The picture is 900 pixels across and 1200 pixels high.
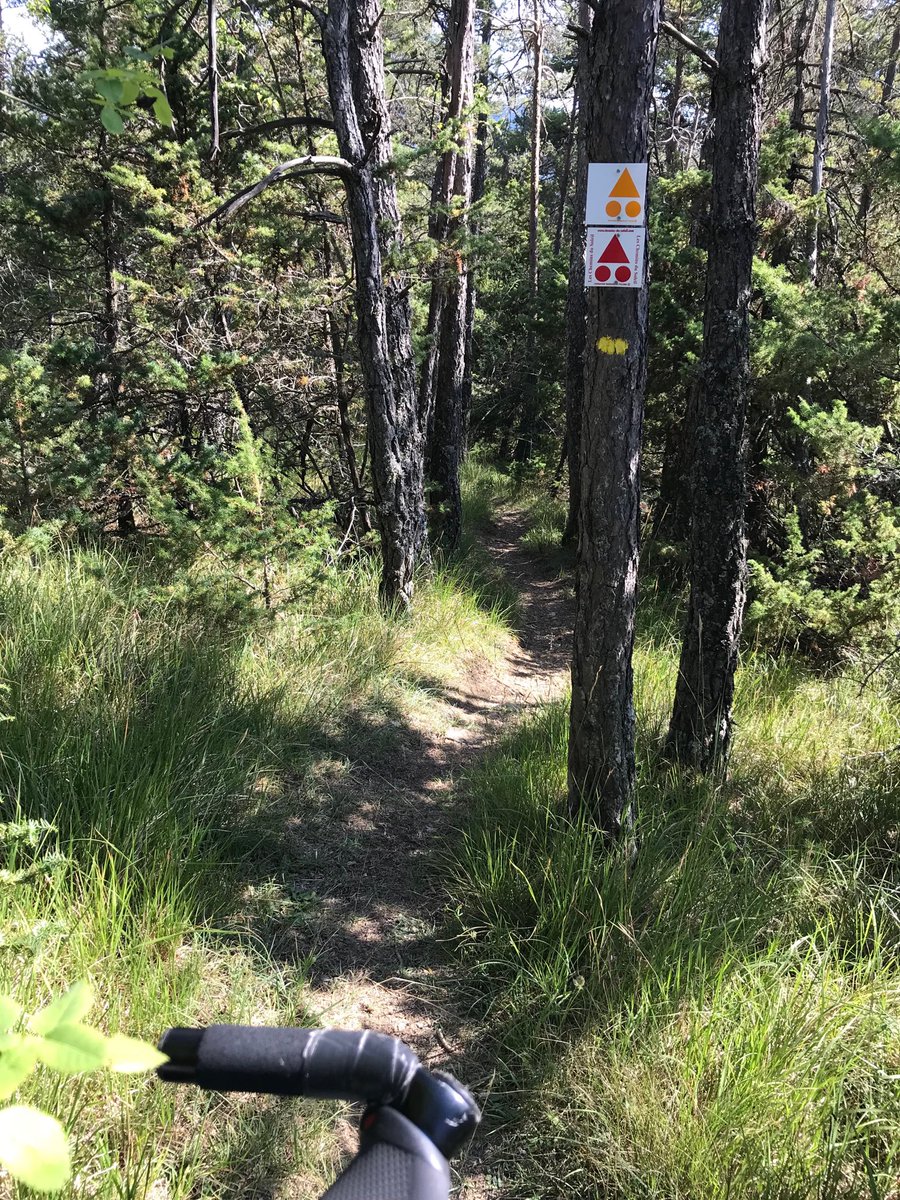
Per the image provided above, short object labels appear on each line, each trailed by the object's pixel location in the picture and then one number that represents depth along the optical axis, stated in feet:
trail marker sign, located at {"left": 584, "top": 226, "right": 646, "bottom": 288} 9.87
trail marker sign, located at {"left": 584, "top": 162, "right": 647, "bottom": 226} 9.78
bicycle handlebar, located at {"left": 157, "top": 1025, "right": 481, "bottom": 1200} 2.73
